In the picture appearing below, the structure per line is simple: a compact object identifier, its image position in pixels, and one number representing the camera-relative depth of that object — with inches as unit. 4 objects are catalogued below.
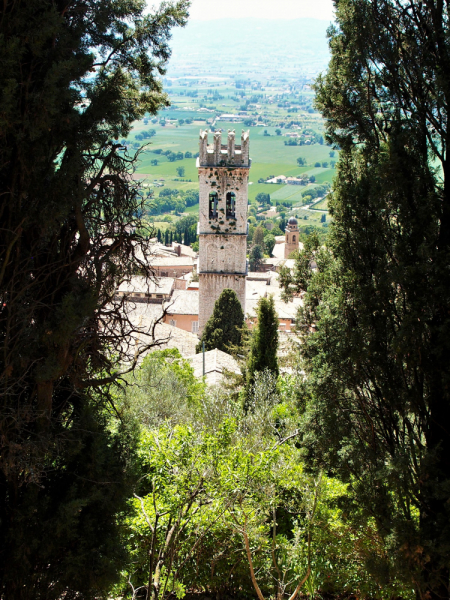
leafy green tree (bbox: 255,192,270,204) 5846.5
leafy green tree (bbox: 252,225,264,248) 3722.4
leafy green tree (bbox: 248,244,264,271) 3398.1
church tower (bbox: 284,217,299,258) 3257.9
